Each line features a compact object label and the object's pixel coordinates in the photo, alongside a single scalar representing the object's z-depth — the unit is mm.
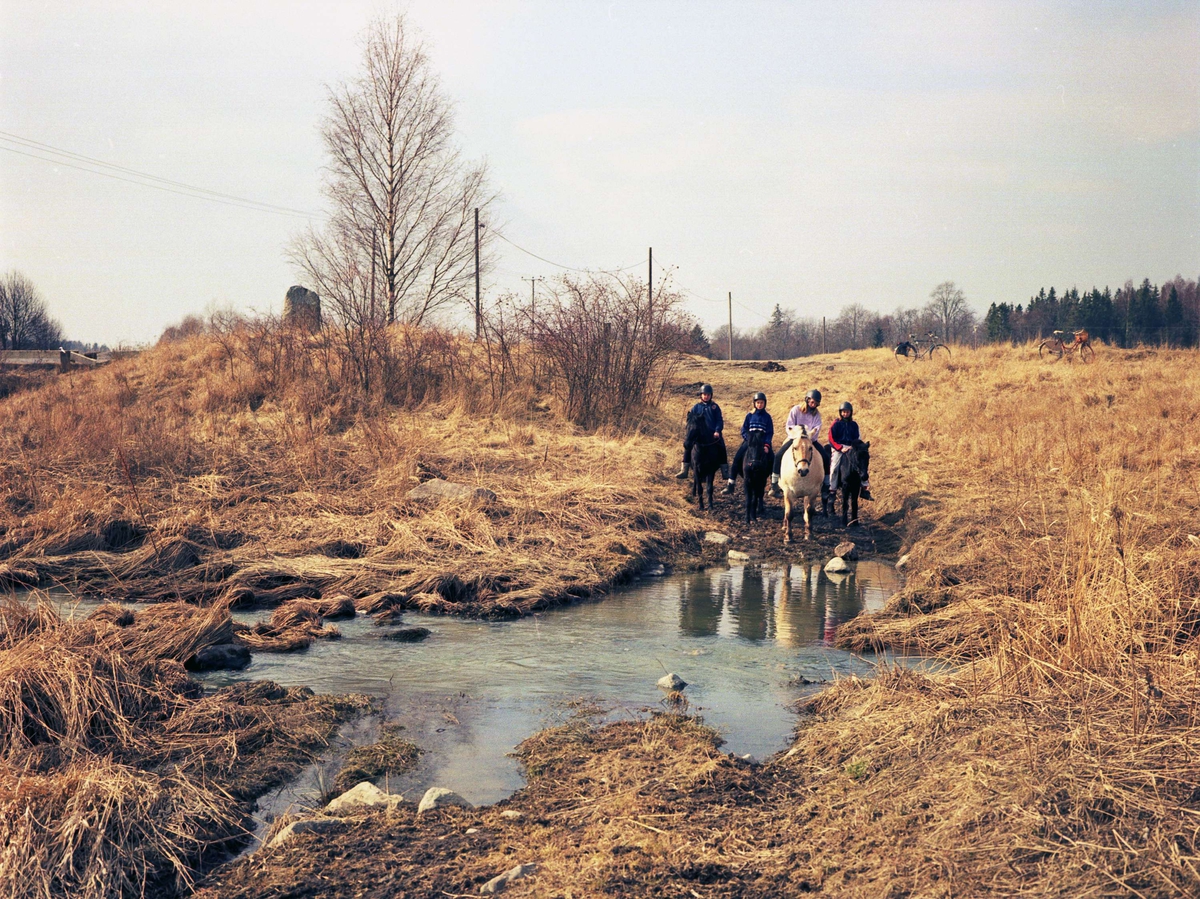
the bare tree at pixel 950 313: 107750
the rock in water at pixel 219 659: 7625
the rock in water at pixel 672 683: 7141
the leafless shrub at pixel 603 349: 22047
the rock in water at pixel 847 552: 12656
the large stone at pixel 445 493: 13141
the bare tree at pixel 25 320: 66625
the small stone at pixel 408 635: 8695
